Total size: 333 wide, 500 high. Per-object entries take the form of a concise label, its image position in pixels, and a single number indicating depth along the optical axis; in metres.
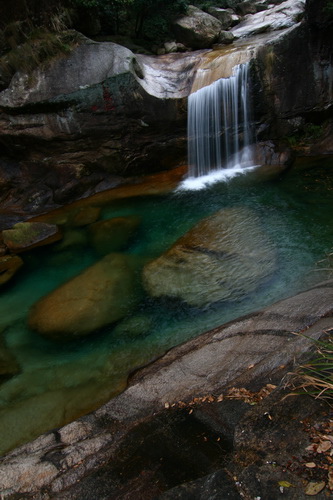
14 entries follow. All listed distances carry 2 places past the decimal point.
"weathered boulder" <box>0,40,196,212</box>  9.51
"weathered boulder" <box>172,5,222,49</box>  12.12
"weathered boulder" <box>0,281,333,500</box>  2.49
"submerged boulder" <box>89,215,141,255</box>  8.30
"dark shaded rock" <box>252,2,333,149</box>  9.80
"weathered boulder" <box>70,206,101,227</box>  9.59
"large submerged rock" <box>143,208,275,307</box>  6.03
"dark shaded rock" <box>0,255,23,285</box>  7.81
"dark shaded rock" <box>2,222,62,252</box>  8.98
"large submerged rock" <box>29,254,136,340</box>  5.82
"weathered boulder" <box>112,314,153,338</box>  5.49
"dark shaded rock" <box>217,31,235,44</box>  12.16
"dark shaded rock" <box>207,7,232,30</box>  13.91
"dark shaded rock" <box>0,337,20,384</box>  5.12
